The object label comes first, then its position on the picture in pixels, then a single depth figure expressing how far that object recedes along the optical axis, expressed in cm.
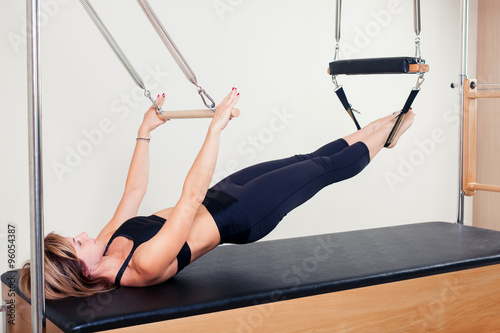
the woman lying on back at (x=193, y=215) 197
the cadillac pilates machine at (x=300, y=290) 172
